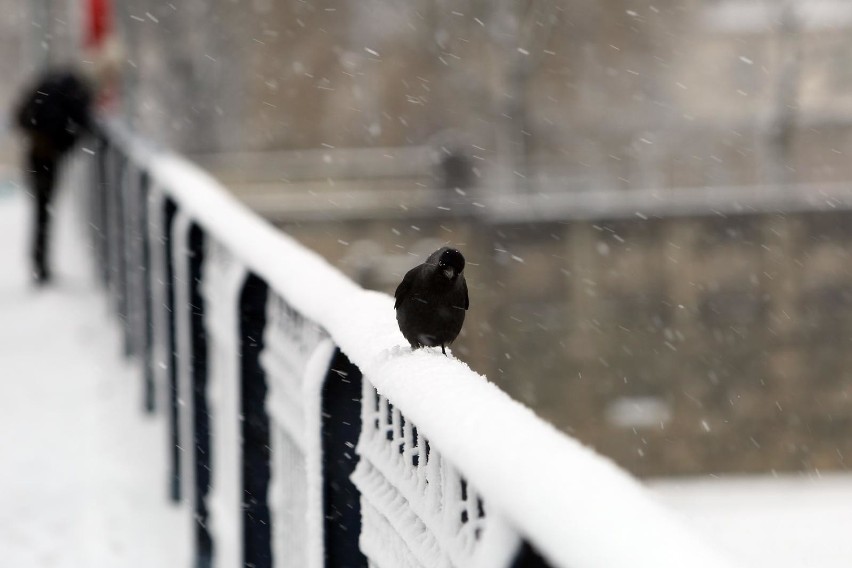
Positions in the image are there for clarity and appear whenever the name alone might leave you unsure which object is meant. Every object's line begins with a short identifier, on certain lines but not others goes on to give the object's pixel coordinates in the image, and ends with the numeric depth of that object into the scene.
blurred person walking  21.02
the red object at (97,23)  29.66
